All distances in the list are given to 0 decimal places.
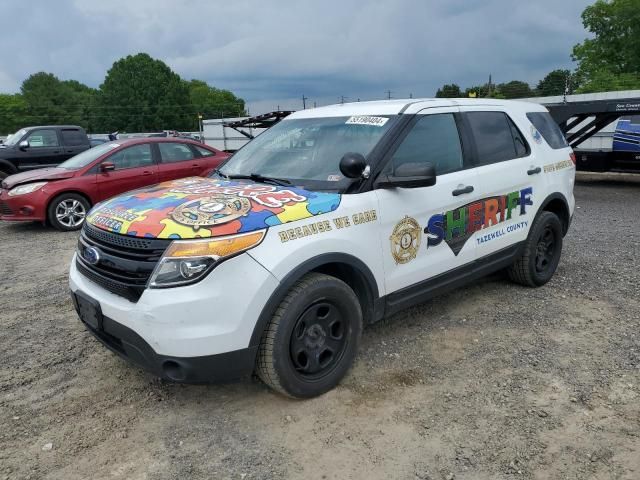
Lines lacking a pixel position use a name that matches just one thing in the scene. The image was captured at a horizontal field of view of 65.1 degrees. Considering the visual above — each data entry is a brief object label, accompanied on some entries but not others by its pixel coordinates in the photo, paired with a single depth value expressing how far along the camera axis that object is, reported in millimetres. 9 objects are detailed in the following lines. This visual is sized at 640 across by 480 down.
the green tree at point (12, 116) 81500
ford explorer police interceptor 2598
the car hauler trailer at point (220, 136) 23575
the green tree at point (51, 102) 84188
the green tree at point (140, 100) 80250
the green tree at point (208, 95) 112125
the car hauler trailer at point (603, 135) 10086
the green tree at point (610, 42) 45250
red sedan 8039
